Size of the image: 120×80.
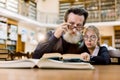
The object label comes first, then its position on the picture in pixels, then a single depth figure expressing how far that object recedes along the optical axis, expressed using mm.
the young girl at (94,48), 1695
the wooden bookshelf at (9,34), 8844
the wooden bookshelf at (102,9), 10865
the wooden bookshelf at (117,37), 10652
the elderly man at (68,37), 1471
